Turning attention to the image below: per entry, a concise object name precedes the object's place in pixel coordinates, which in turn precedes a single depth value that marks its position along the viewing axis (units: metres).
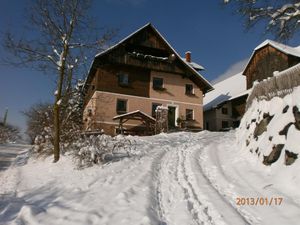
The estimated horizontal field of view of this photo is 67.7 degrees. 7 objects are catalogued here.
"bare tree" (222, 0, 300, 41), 7.96
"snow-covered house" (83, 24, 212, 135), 18.80
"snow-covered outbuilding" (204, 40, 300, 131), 20.63
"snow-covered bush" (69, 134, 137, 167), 7.61
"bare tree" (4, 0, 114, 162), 9.83
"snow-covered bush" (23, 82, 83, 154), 10.15
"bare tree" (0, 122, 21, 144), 33.55
